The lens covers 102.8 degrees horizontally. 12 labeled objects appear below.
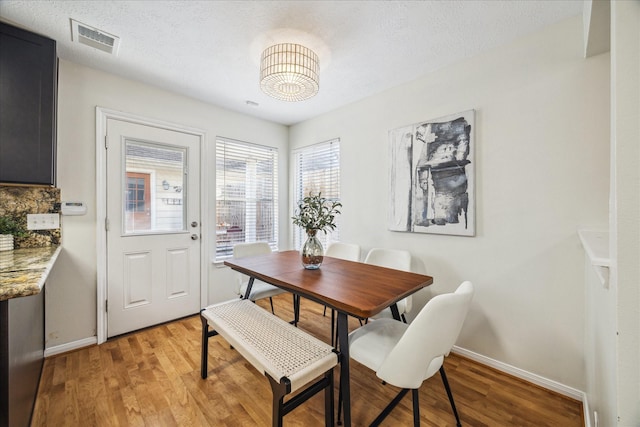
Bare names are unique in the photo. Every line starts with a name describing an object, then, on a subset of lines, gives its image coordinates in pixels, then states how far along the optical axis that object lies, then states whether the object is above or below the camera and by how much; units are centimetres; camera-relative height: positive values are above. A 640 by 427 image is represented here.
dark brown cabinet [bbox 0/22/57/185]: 170 +72
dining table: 127 -44
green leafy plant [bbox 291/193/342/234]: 192 -3
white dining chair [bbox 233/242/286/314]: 239 -70
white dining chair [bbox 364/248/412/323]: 205 -43
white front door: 243 -15
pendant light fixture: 174 +100
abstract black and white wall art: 209 +33
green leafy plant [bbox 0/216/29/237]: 192 -14
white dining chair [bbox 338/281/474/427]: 110 -60
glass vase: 195 -31
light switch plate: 204 -9
